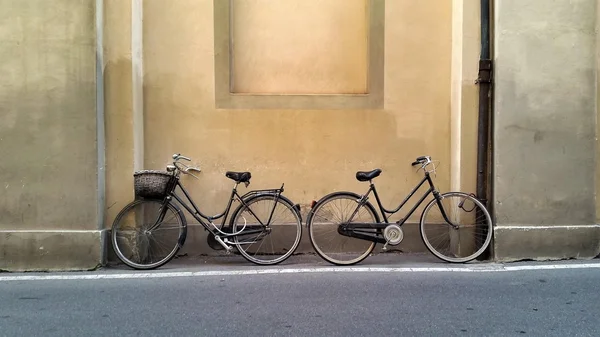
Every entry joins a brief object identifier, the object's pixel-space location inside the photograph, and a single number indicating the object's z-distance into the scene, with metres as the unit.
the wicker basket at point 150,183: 5.71
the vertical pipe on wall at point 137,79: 6.12
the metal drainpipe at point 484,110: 6.19
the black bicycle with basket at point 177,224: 5.84
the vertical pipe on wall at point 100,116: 5.82
